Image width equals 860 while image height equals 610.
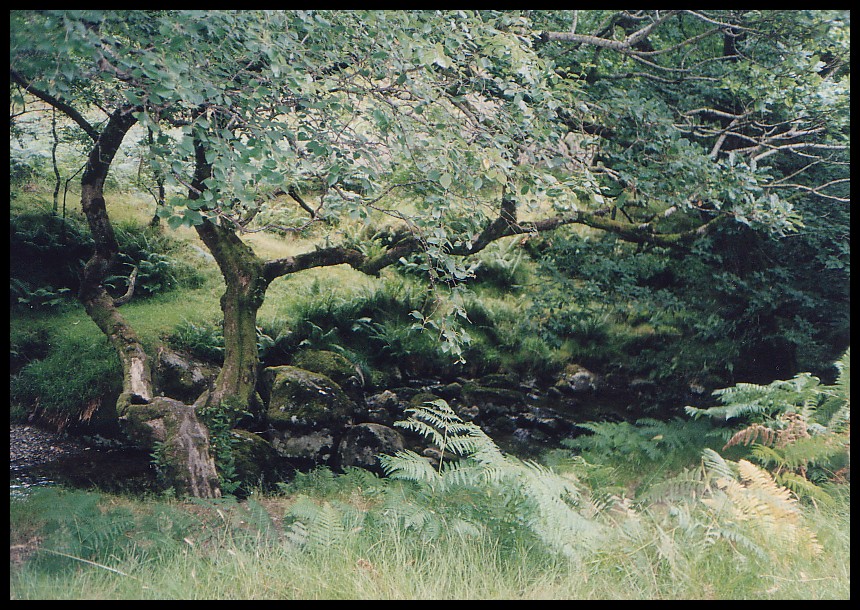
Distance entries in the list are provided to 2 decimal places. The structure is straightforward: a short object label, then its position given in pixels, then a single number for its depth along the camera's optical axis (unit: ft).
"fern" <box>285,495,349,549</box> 10.43
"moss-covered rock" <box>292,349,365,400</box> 23.94
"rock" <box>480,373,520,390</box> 25.36
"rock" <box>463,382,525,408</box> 24.75
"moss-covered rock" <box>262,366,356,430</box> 21.90
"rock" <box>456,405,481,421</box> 24.22
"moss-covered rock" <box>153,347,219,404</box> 22.04
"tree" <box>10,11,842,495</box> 10.73
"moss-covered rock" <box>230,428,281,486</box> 19.97
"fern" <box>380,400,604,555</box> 10.08
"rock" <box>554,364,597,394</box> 25.67
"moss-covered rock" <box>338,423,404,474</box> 21.86
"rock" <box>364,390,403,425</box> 23.26
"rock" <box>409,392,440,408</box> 24.11
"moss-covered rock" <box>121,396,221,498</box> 18.30
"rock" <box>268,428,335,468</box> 21.48
